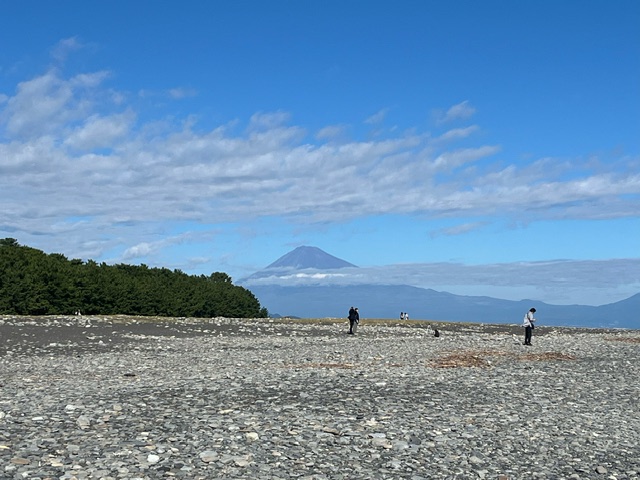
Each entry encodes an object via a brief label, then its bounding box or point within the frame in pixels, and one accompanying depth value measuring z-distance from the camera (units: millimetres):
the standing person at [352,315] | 59469
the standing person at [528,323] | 49831
